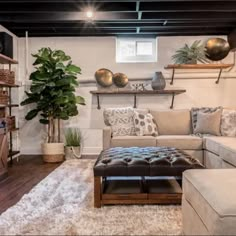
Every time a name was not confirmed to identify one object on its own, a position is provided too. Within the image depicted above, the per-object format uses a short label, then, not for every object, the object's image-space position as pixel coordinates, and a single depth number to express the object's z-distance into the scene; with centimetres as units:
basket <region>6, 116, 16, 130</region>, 363
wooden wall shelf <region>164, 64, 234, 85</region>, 430
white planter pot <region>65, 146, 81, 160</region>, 418
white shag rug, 174
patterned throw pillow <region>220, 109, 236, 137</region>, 350
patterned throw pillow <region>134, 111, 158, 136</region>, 352
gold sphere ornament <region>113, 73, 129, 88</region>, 443
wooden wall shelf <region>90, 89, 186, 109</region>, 438
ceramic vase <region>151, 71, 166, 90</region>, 436
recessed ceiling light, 348
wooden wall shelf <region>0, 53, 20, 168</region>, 346
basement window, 466
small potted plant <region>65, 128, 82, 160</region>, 419
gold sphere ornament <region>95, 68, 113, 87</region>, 443
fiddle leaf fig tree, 397
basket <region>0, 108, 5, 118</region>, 371
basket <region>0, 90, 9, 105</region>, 350
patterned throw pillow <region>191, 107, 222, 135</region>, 367
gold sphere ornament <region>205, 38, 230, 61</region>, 418
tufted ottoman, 211
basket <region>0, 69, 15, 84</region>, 345
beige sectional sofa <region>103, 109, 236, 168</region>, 281
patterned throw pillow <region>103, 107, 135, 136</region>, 355
